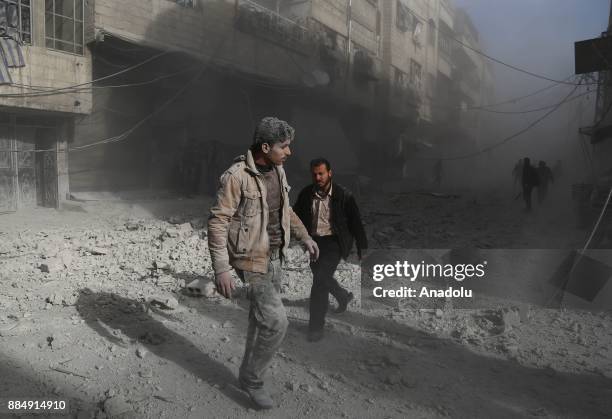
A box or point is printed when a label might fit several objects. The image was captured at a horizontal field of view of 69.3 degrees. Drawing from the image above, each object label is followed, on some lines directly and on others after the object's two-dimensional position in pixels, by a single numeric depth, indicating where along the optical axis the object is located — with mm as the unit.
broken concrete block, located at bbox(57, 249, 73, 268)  5414
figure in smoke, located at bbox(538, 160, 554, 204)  14414
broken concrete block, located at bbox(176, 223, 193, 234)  7465
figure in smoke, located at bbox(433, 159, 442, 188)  24828
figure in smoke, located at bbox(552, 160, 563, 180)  20822
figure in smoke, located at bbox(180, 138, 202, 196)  13445
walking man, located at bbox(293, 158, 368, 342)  3891
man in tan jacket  2457
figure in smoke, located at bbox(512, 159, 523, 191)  15914
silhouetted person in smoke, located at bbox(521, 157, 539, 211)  12664
